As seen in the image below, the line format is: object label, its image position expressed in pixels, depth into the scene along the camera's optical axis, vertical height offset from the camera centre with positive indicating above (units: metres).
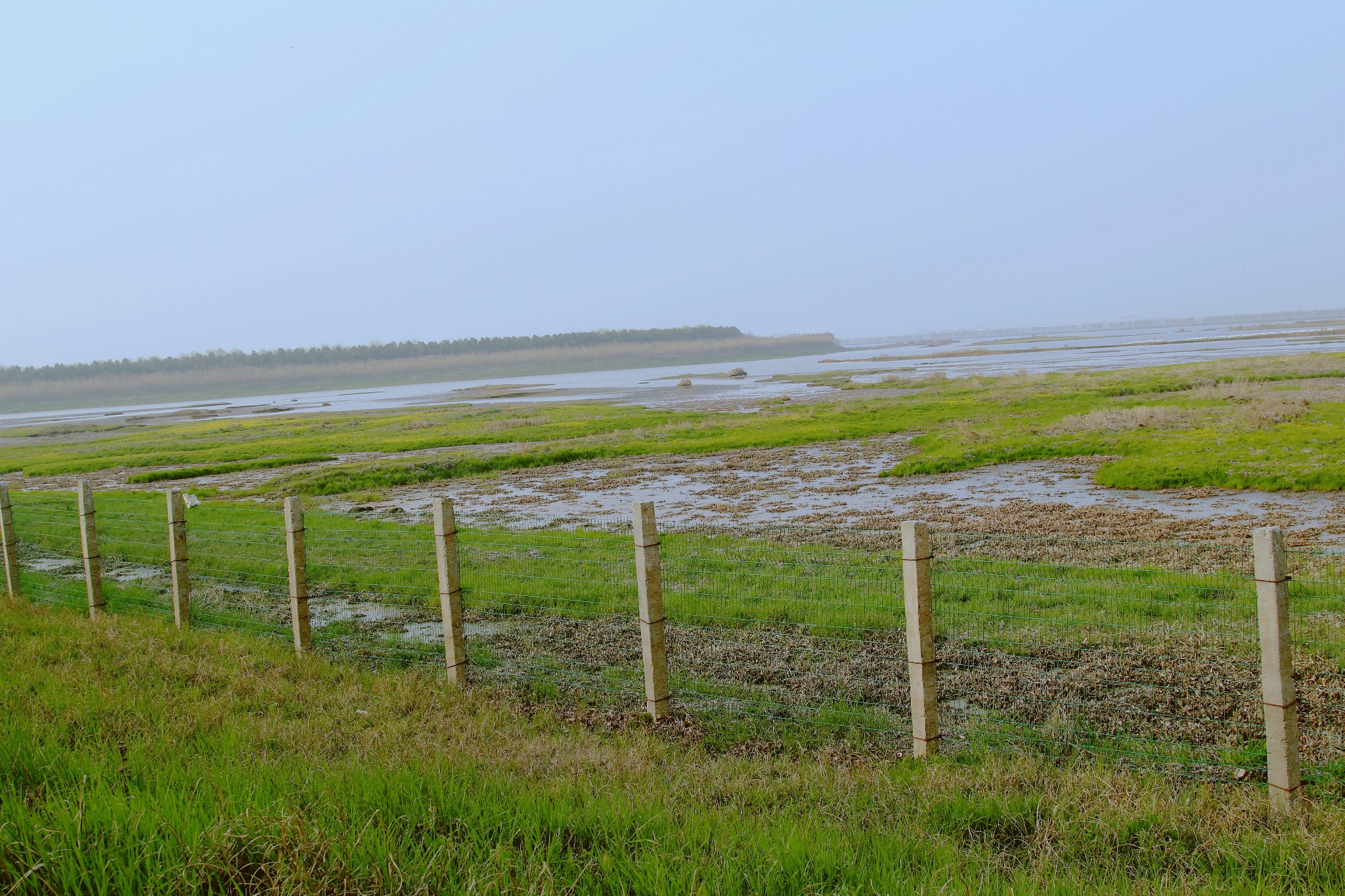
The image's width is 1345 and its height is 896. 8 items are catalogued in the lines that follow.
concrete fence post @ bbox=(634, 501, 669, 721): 7.77 -1.99
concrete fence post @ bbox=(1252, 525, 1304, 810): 5.53 -2.04
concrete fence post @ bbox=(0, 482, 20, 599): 13.27 -1.86
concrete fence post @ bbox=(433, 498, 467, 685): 8.88 -1.97
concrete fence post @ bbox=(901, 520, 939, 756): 6.71 -2.10
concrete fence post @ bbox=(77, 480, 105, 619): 12.27 -1.78
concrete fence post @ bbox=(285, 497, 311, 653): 10.06 -1.97
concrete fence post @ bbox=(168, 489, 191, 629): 11.35 -1.93
